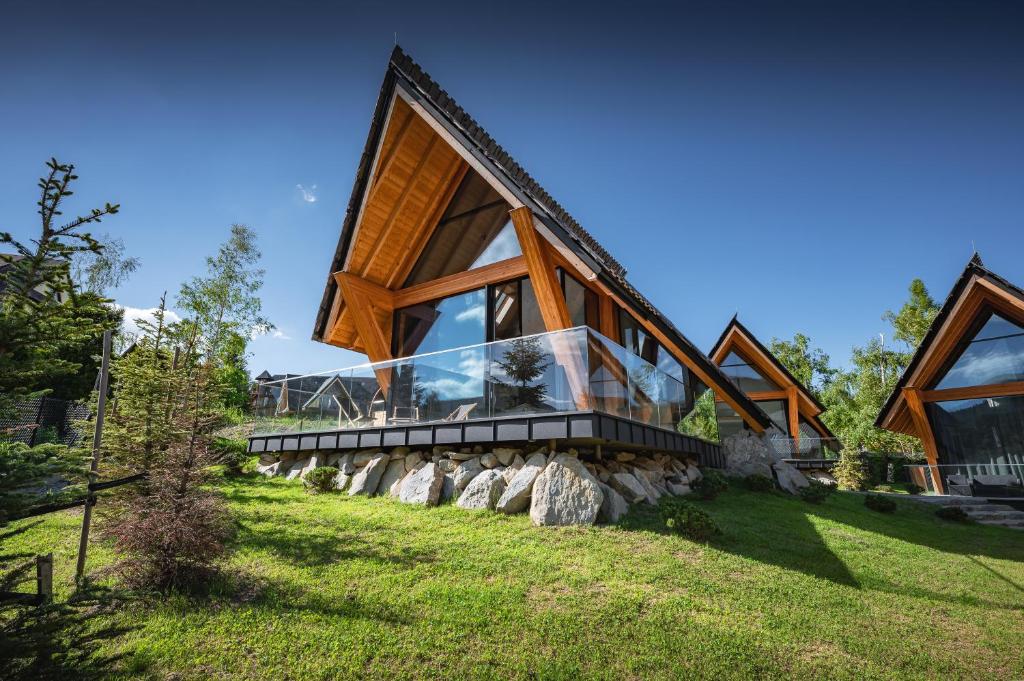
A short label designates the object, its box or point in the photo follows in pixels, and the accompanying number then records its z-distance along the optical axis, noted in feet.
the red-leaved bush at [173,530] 16.42
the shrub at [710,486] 34.53
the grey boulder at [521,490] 25.49
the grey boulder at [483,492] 26.40
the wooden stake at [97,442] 15.34
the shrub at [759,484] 41.91
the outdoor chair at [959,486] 49.53
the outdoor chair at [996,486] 45.29
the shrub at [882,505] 41.01
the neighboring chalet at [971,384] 52.75
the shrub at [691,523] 23.15
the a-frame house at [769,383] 77.15
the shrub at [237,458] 42.43
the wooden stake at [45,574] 10.77
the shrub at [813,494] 40.16
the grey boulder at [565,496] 23.93
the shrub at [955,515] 39.86
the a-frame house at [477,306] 27.27
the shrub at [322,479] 33.50
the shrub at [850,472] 60.93
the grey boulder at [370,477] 31.83
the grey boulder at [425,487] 27.94
